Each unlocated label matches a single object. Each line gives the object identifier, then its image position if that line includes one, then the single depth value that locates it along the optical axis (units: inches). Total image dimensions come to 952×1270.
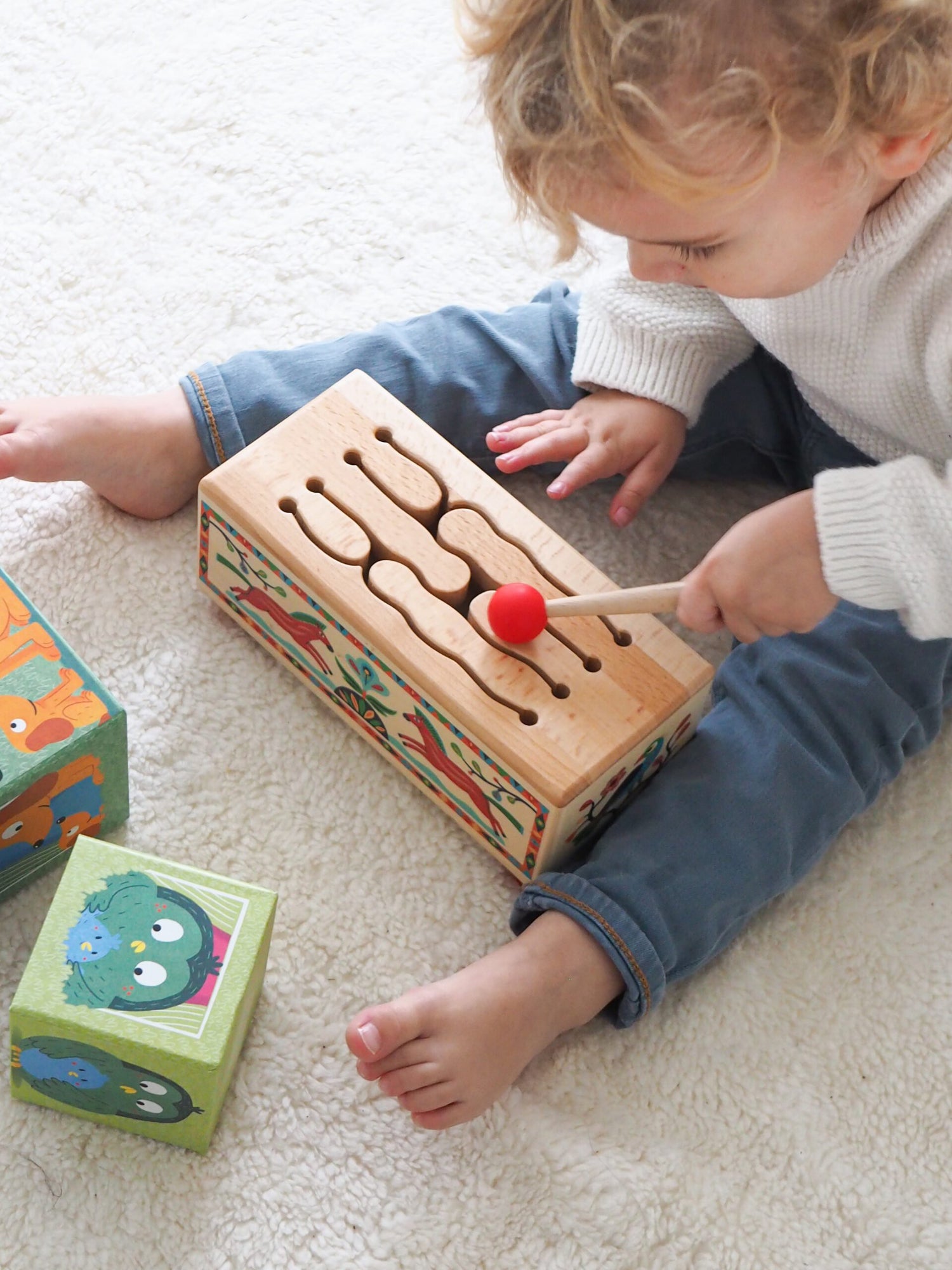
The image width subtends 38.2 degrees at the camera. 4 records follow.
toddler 23.8
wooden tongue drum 30.0
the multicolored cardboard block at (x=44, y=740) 27.4
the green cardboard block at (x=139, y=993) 25.6
